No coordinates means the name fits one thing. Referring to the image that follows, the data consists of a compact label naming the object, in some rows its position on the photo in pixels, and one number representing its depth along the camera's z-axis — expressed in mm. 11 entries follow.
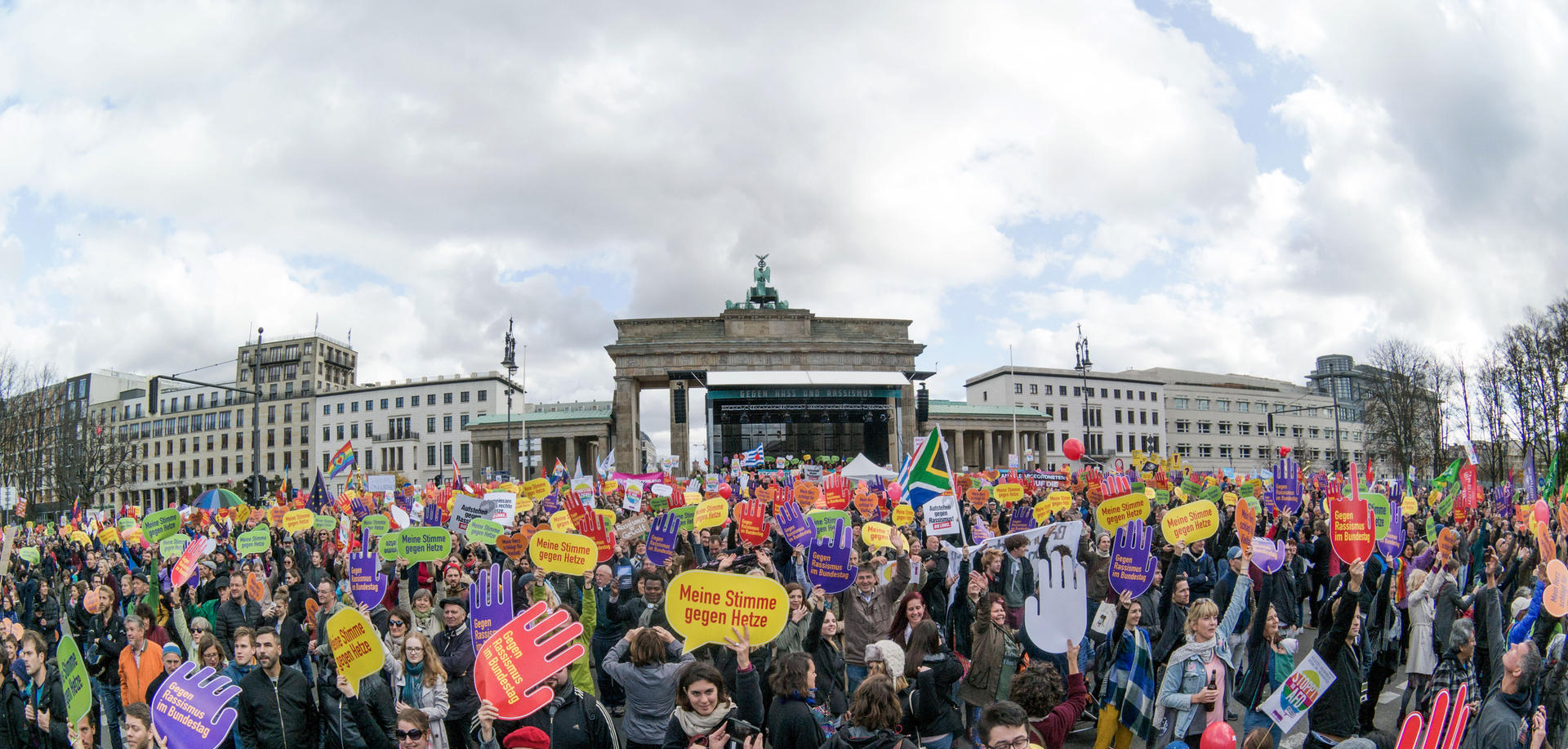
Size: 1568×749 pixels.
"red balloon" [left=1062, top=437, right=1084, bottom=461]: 27859
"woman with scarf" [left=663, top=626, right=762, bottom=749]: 4809
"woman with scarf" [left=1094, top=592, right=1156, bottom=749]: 6445
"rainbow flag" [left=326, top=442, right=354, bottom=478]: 29859
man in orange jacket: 7434
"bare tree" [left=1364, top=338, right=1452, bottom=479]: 48250
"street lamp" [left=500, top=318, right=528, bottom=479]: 45531
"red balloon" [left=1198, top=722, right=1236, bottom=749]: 4316
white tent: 30203
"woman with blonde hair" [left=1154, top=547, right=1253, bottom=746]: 5957
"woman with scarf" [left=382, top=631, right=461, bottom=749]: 6023
